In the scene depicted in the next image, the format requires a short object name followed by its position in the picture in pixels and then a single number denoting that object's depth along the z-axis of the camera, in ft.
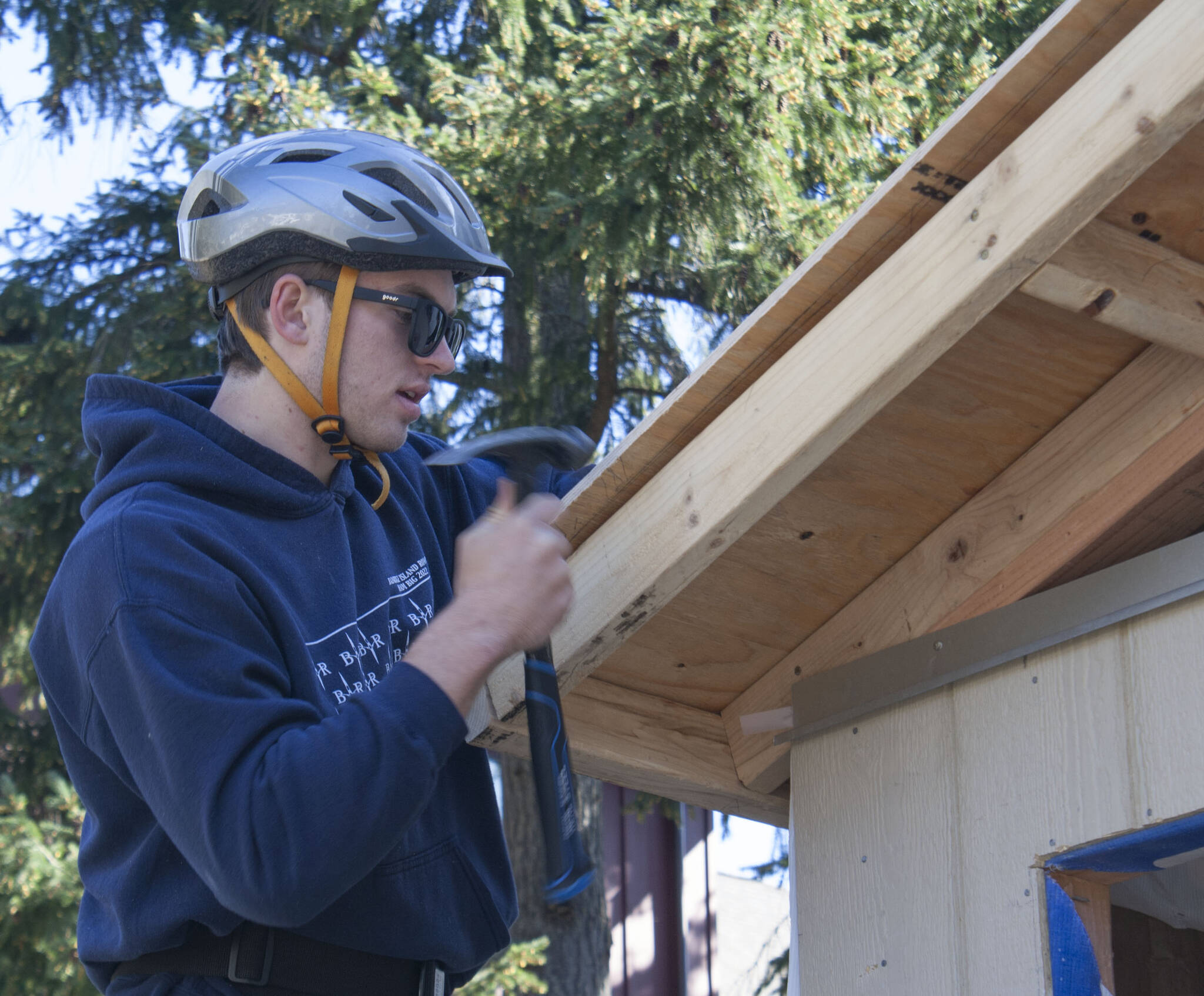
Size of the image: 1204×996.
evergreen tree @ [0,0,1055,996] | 18.60
